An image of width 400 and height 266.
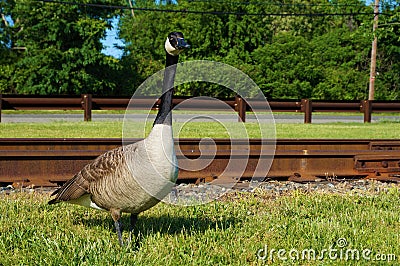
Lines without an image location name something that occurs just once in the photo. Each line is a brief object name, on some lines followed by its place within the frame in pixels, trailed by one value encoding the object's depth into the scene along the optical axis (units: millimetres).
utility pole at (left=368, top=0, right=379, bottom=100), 30094
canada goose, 4438
